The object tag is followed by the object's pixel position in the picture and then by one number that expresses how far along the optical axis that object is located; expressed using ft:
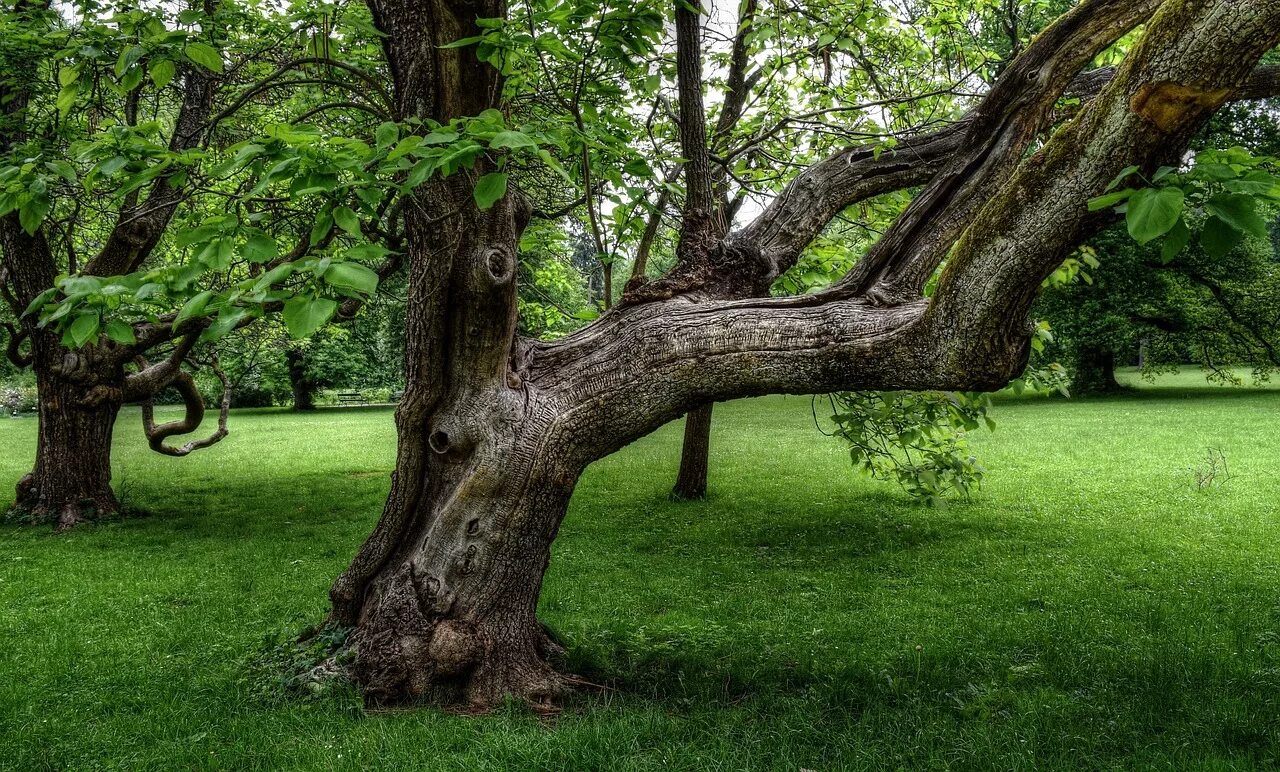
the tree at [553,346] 12.59
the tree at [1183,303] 85.15
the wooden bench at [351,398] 153.59
